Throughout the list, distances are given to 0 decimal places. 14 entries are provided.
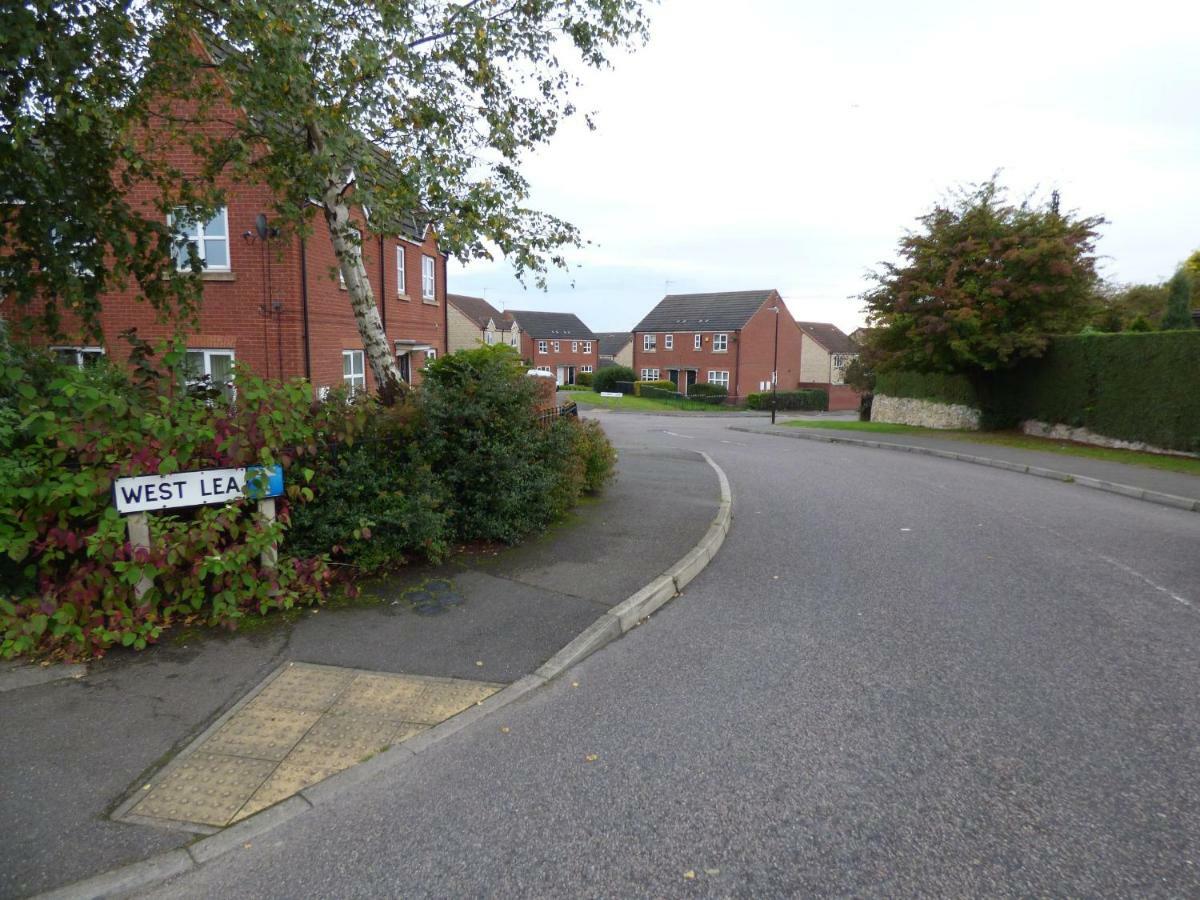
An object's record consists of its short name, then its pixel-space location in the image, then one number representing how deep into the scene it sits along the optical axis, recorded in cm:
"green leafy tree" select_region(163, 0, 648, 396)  687
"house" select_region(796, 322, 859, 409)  7038
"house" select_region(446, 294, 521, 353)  6438
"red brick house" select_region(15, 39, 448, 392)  1412
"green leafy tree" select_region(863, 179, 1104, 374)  2112
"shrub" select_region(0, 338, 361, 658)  460
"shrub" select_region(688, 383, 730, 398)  5784
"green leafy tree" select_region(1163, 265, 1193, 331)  2589
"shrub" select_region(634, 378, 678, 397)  6106
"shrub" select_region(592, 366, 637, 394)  6475
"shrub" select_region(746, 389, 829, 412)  5431
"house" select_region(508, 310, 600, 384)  8300
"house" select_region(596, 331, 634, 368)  8575
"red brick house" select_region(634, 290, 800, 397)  6072
